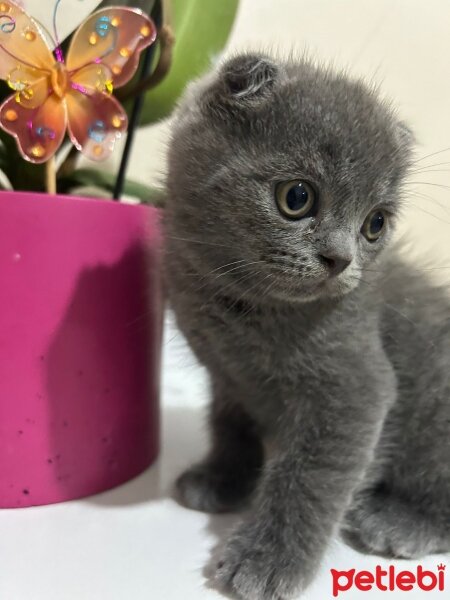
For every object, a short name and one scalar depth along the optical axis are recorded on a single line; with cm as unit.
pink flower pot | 18
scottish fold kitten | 15
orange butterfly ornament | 18
